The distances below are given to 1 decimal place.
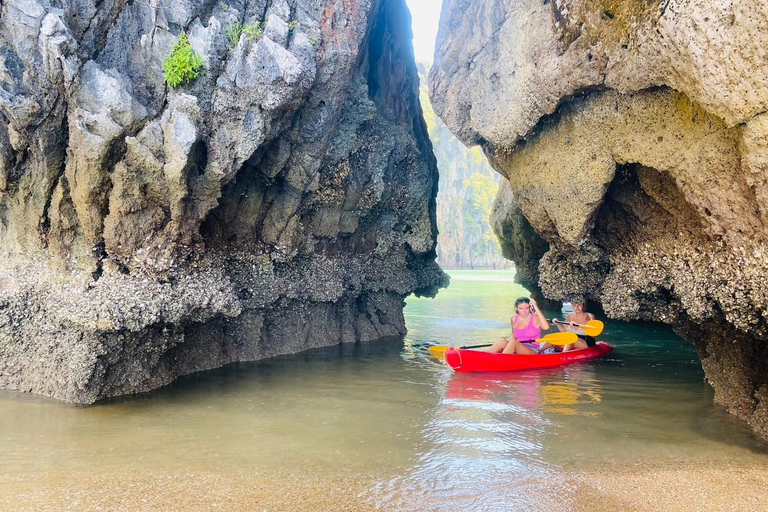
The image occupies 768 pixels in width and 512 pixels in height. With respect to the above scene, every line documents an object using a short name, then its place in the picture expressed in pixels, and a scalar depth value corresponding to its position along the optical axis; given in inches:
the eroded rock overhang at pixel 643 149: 208.4
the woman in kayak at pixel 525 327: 390.0
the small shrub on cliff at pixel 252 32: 298.2
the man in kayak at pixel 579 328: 417.2
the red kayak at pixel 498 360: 356.5
